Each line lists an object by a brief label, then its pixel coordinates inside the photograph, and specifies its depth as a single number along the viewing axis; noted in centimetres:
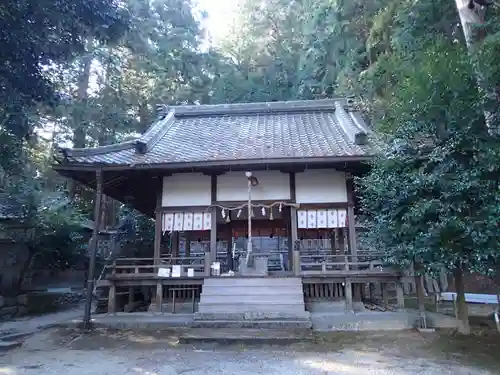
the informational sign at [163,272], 986
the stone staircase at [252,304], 810
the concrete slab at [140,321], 864
